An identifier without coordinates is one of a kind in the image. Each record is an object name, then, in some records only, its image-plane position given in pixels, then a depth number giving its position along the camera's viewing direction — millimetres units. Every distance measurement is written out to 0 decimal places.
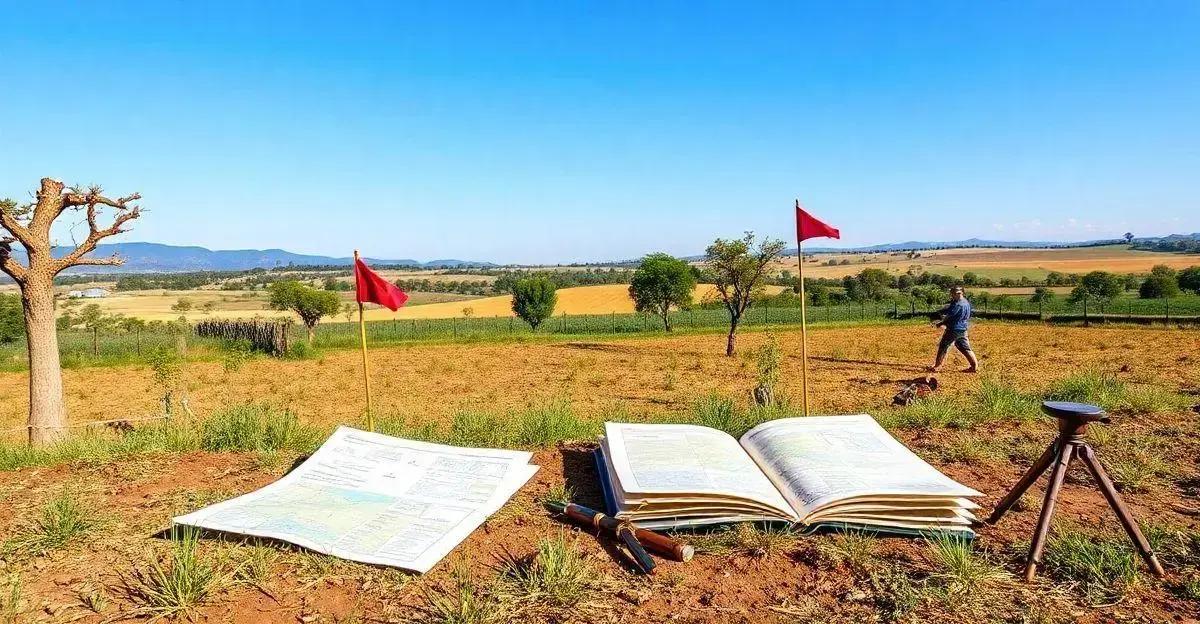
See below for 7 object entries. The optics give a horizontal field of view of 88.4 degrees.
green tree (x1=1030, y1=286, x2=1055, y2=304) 41094
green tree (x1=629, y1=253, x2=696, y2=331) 34031
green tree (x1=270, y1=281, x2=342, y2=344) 28812
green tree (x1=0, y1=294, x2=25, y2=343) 28609
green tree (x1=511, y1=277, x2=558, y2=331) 36438
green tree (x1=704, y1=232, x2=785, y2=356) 19938
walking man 12617
